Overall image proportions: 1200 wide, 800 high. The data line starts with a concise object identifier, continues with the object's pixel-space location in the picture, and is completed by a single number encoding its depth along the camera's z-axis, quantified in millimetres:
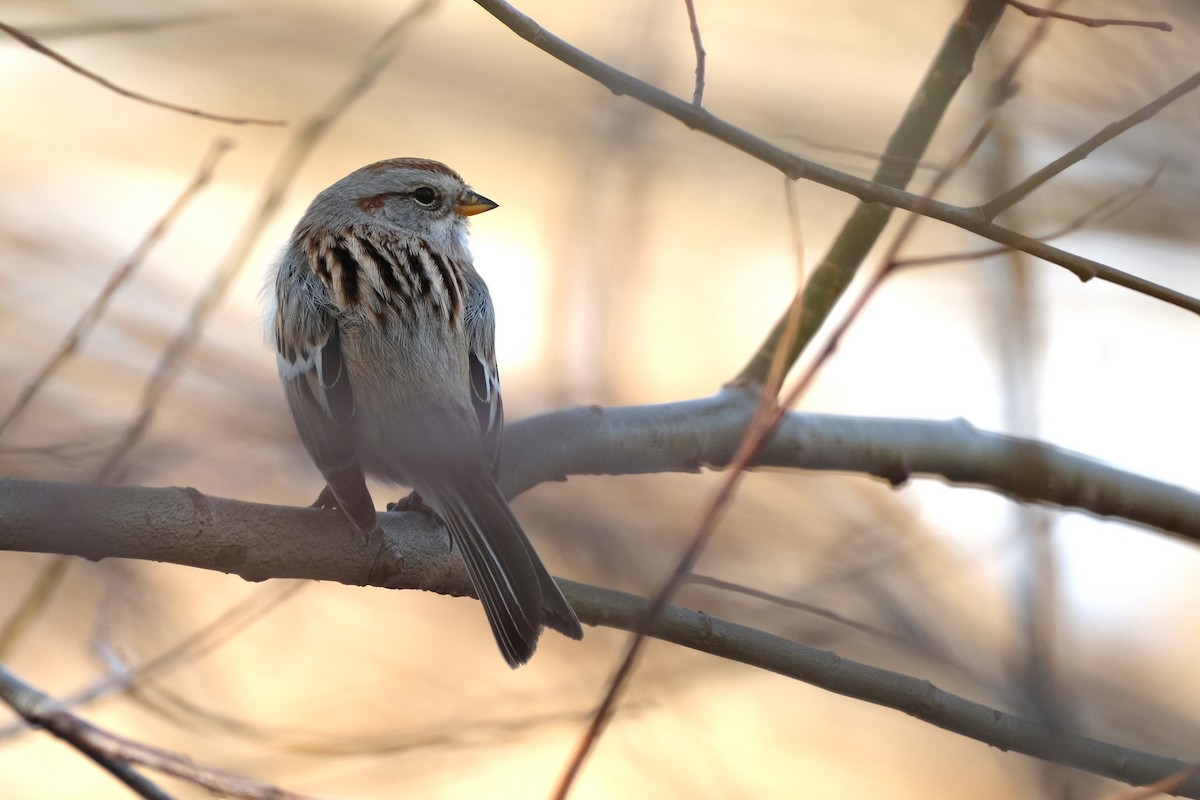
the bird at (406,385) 5328
